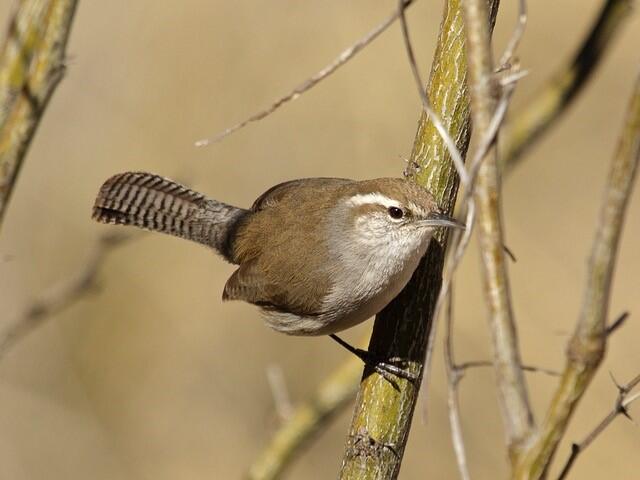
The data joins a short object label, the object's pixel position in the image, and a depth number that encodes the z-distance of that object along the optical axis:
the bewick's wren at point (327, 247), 6.44
